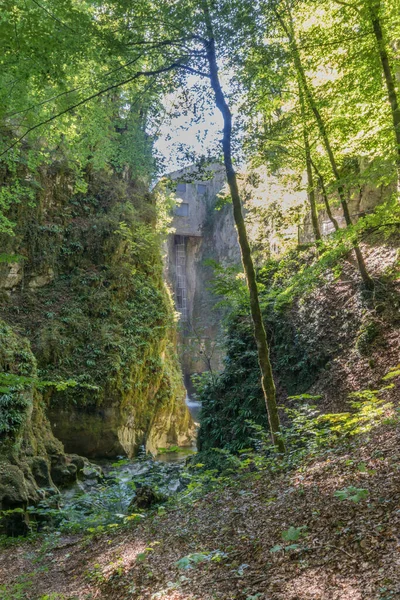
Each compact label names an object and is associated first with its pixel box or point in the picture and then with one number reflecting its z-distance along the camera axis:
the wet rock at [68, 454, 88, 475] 11.41
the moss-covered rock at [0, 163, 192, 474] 14.44
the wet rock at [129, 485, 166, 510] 7.31
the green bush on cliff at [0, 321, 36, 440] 8.84
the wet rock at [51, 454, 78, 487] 10.17
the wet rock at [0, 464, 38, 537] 7.36
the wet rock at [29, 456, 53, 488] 8.93
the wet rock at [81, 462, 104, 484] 11.18
